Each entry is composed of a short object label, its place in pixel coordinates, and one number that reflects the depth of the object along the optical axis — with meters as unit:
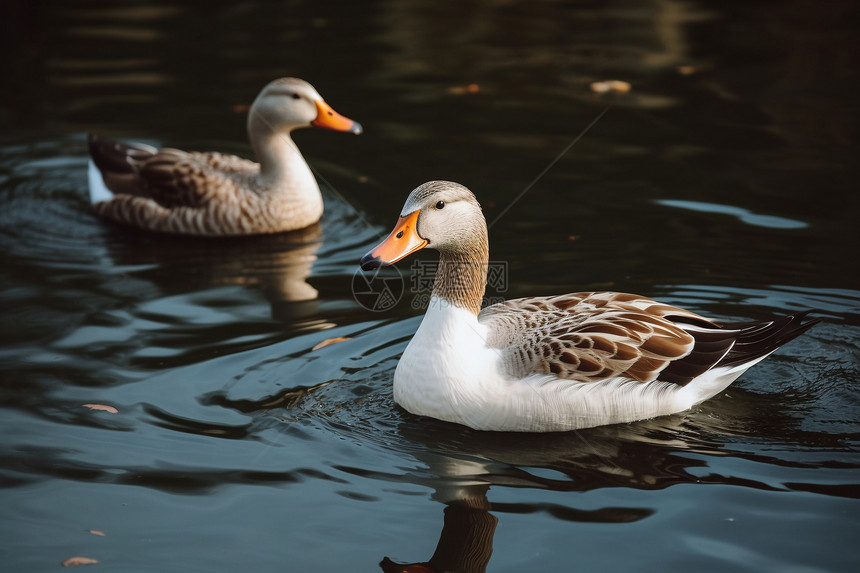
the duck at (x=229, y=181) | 10.70
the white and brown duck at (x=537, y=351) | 6.50
